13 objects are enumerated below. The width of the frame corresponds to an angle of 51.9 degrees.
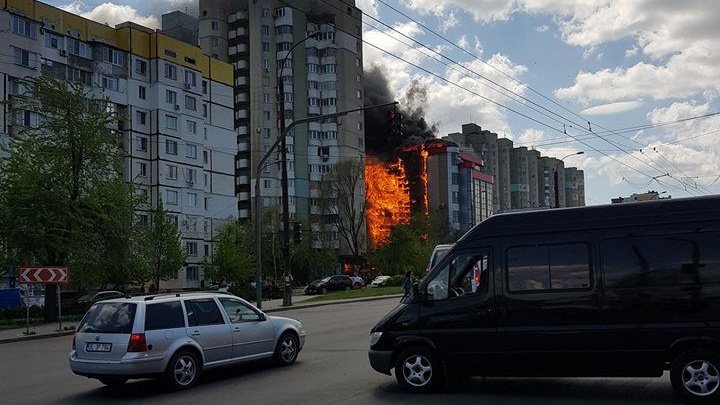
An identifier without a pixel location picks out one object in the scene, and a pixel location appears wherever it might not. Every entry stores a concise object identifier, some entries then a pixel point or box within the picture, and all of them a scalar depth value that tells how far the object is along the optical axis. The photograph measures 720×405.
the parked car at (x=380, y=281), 58.49
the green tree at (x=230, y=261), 66.00
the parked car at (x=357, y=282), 63.83
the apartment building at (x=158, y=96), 61.84
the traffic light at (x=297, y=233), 34.53
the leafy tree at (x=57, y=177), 29.94
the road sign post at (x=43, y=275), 24.36
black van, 8.79
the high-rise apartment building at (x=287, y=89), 97.12
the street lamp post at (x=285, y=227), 34.81
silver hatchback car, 10.70
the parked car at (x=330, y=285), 59.03
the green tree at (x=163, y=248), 55.19
